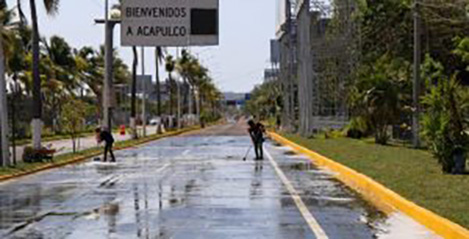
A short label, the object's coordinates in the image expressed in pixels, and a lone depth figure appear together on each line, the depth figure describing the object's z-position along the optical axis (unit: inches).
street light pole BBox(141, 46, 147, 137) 2571.9
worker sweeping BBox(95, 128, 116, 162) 1309.9
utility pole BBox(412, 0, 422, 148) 1397.6
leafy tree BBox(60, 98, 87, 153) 1582.2
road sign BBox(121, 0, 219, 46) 1498.5
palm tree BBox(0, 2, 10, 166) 1090.7
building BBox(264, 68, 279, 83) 5208.2
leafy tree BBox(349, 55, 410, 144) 1662.2
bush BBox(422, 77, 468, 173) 871.1
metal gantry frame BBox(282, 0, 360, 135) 2273.6
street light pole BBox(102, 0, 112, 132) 1889.8
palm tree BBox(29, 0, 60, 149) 1269.7
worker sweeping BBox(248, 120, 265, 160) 1334.9
